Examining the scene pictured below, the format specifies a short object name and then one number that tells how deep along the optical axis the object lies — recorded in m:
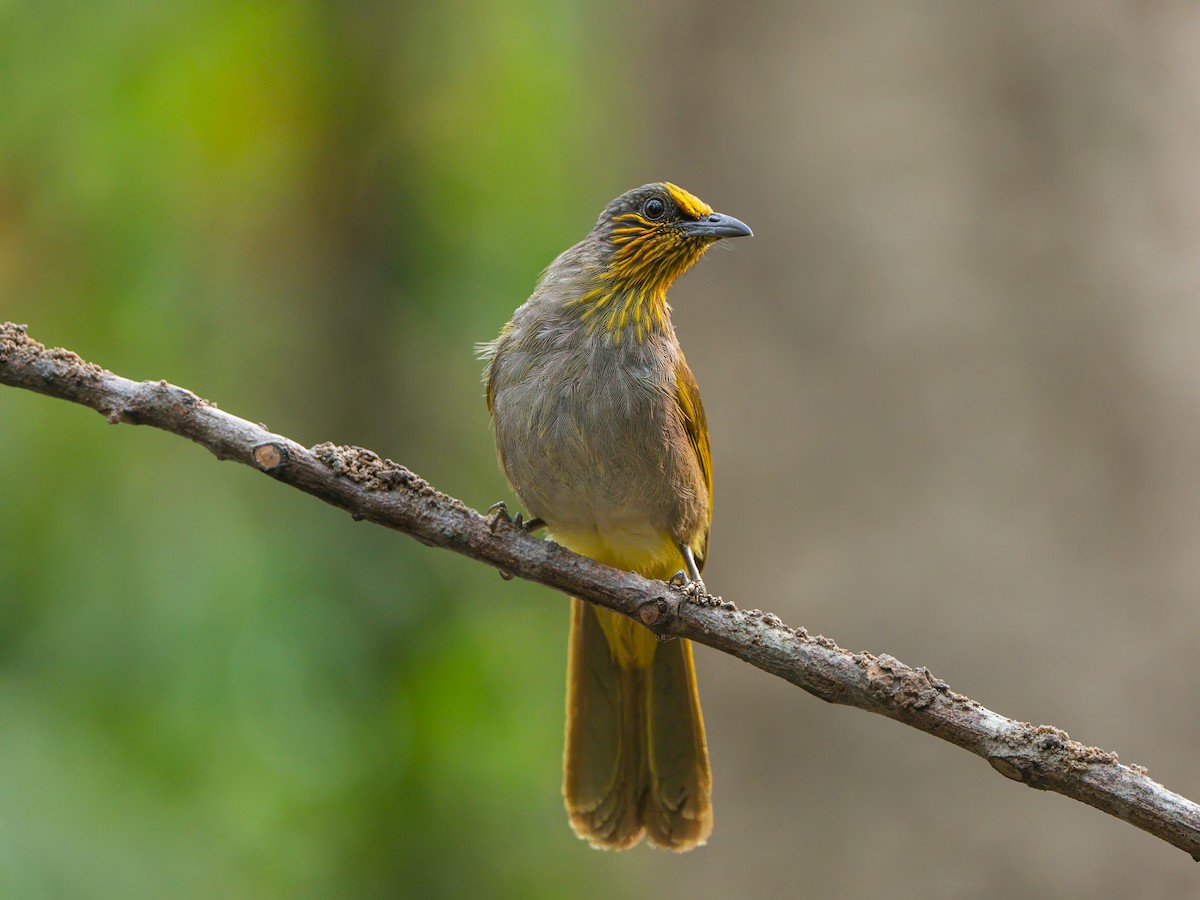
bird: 7.47
